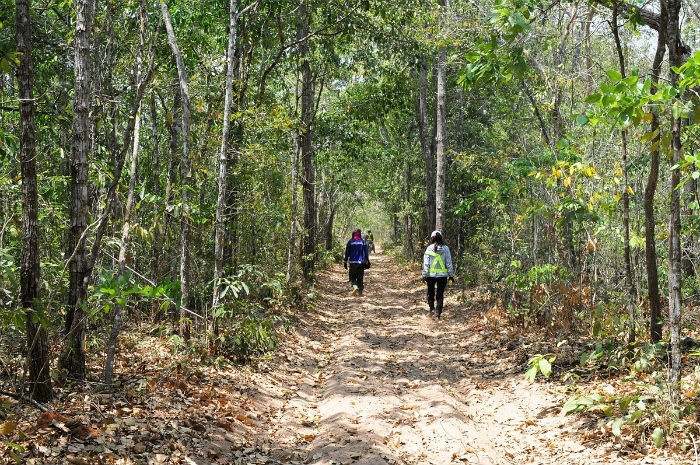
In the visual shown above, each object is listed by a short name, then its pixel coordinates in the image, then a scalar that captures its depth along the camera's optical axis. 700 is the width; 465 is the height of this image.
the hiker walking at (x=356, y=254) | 16.31
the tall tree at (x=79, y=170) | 5.57
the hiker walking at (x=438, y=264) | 12.59
